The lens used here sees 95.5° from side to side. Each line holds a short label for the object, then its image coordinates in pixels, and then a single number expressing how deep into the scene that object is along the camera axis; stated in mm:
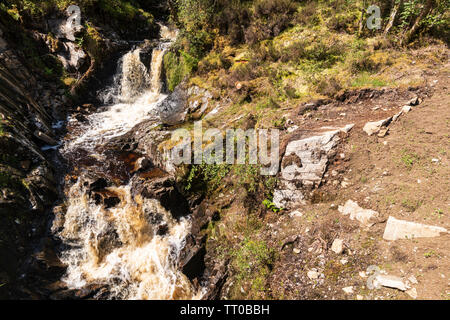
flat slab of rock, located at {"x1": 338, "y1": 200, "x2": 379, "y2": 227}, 4649
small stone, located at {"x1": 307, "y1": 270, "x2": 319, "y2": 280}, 4570
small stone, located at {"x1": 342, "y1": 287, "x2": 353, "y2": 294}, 4074
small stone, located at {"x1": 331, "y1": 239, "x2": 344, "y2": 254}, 4605
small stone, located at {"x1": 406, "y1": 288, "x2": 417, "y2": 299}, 3462
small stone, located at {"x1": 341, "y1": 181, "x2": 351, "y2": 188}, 5407
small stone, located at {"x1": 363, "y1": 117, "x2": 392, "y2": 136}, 5719
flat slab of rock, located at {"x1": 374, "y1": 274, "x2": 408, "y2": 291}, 3611
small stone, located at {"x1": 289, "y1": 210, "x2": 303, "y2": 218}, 5659
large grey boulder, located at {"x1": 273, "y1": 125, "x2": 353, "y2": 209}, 5867
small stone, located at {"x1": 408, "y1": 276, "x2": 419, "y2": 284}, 3578
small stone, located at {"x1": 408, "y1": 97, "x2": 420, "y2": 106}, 5996
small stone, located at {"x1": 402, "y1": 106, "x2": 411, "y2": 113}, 5844
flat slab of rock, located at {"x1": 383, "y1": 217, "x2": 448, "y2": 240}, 3943
